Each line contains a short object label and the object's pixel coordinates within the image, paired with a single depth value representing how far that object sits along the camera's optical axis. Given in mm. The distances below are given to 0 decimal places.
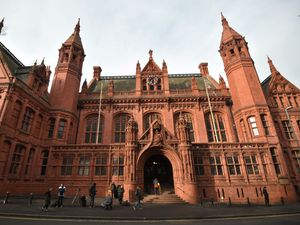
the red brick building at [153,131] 20656
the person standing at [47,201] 12520
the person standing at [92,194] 15023
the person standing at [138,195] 14489
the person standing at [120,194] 16302
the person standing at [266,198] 18000
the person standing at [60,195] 14457
